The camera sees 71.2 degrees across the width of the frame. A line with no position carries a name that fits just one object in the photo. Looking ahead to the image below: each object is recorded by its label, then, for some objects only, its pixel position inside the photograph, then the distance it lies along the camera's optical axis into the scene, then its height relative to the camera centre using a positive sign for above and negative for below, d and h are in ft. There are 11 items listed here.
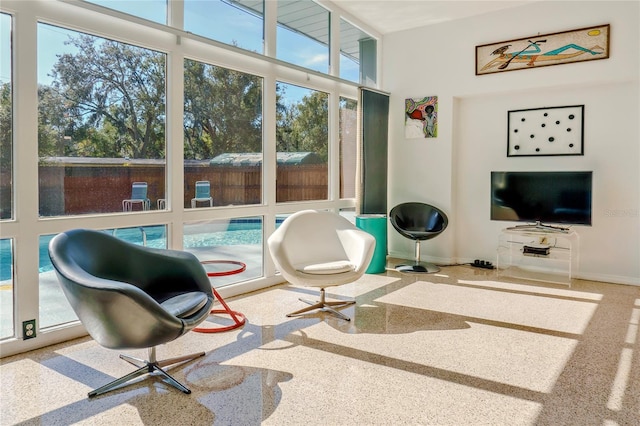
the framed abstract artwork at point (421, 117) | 20.29 +3.91
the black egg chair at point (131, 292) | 7.25 -1.69
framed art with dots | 17.39 +2.91
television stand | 17.13 -2.03
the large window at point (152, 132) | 9.73 +1.90
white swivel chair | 12.09 -1.48
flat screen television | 16.76 +0.24
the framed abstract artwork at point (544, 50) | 16.39 +5.97
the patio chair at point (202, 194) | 13.47 +0.19
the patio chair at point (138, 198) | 11.71 +0.04
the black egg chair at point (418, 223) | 18.47 -0.92
